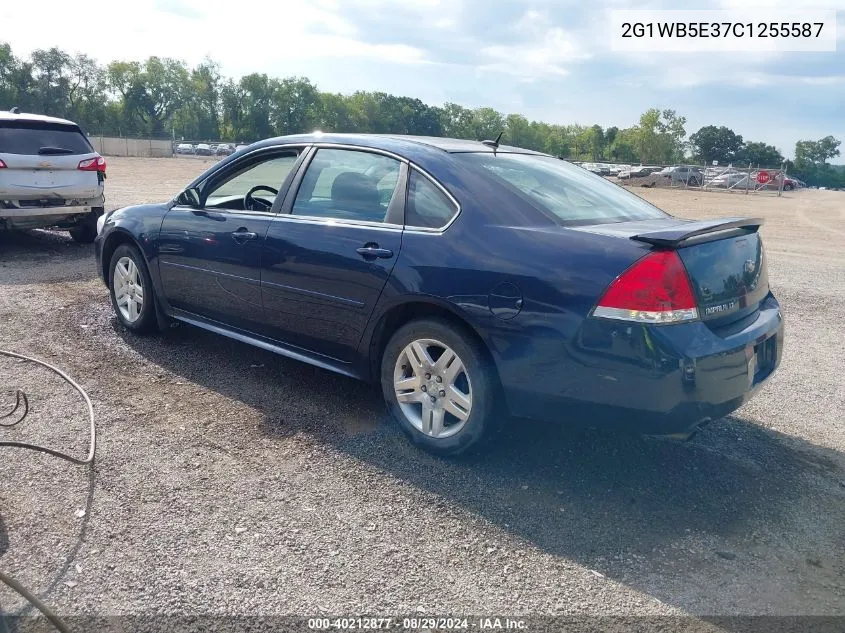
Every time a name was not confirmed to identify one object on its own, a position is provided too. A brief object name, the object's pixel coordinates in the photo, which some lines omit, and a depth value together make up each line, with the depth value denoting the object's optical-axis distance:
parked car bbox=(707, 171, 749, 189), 43.88
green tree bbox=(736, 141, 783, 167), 111.81
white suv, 8.91
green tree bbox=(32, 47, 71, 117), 95.44
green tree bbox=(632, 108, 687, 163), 76.69
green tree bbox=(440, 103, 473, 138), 88.33
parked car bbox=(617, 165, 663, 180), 50.36
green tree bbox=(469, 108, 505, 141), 98.40
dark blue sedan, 3.10
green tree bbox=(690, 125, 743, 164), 114.81
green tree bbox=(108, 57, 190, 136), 111.62
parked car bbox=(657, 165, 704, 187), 45.83
